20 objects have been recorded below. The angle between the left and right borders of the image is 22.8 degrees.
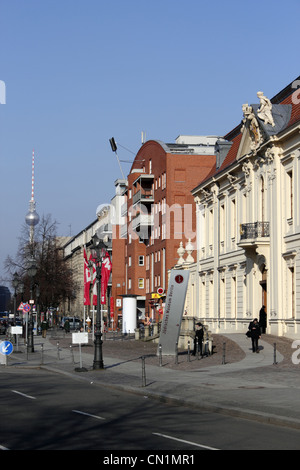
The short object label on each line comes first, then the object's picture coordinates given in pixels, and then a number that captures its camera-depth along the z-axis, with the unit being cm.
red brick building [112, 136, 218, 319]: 7444
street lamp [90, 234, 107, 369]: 2820
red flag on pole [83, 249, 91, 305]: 5538
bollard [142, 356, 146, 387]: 2138
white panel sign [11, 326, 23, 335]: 3925
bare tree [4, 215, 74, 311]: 7412
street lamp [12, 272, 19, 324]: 4997
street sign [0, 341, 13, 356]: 3116
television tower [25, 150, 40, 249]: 18925
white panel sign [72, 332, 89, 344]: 2807
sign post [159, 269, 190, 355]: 3275
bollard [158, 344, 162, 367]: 2957
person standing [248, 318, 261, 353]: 3203
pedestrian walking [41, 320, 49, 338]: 6225
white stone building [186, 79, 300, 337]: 3775
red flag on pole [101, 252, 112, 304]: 5353
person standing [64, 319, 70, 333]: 7031
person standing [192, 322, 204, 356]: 3292
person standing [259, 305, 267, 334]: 4012
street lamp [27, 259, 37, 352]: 3993
